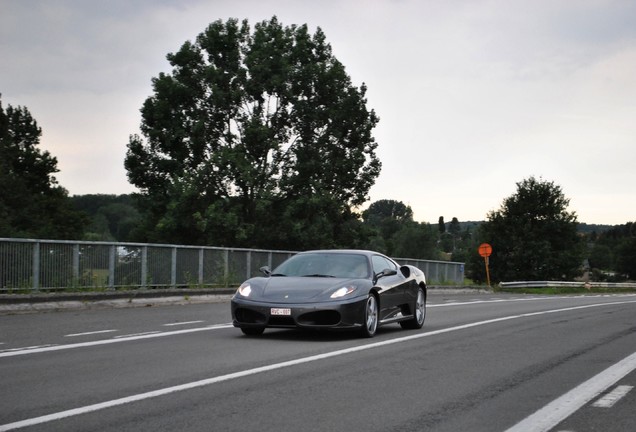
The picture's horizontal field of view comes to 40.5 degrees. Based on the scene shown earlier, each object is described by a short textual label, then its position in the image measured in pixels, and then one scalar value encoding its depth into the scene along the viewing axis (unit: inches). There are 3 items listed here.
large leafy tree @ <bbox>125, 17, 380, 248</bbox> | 1824.6
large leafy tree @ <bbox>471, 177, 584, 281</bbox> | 3430.1
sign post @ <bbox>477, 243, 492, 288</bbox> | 2213.3
